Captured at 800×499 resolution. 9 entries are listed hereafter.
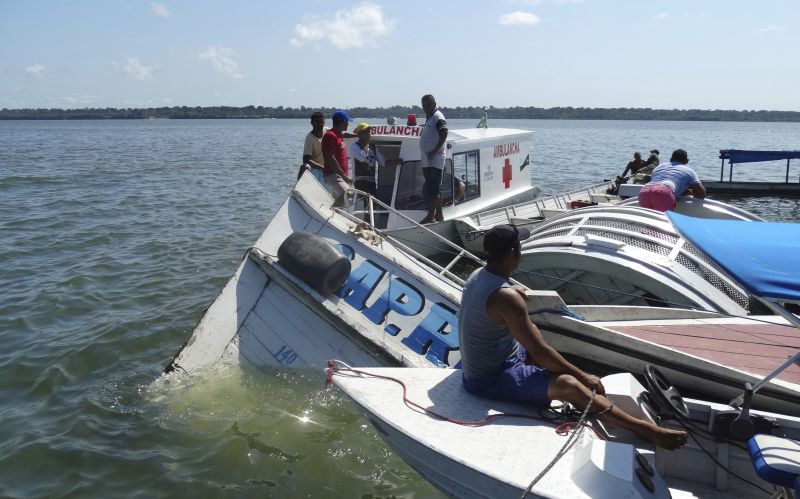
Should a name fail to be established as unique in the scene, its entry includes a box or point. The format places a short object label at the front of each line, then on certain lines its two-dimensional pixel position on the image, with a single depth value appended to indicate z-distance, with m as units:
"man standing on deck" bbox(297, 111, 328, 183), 10.66
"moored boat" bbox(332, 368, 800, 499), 3.36
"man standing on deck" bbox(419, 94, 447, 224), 10.81
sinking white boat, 5.99
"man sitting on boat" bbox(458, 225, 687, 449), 3.96
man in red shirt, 9.61
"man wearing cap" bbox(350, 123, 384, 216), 11.94
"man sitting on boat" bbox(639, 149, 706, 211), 9.16
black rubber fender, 6.48
